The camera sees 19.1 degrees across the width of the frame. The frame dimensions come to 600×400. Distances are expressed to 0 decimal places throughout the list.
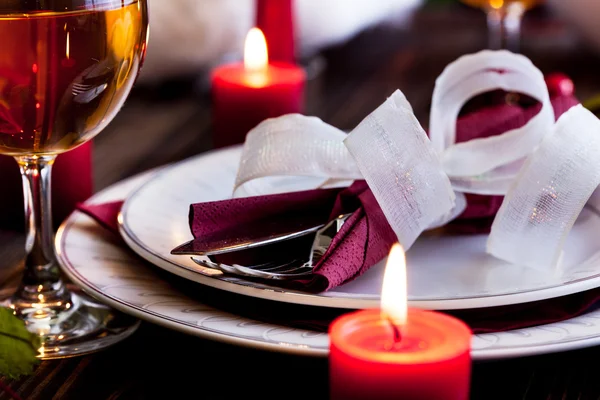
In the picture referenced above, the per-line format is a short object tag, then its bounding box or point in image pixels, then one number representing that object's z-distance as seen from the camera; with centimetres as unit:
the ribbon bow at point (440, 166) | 92
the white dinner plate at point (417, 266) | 87
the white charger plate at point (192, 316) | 84
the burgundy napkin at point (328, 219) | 89
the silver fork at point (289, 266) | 89
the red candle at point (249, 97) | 127
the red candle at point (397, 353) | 77
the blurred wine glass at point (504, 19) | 149
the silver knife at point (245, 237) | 89
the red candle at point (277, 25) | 146
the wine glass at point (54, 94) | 88
